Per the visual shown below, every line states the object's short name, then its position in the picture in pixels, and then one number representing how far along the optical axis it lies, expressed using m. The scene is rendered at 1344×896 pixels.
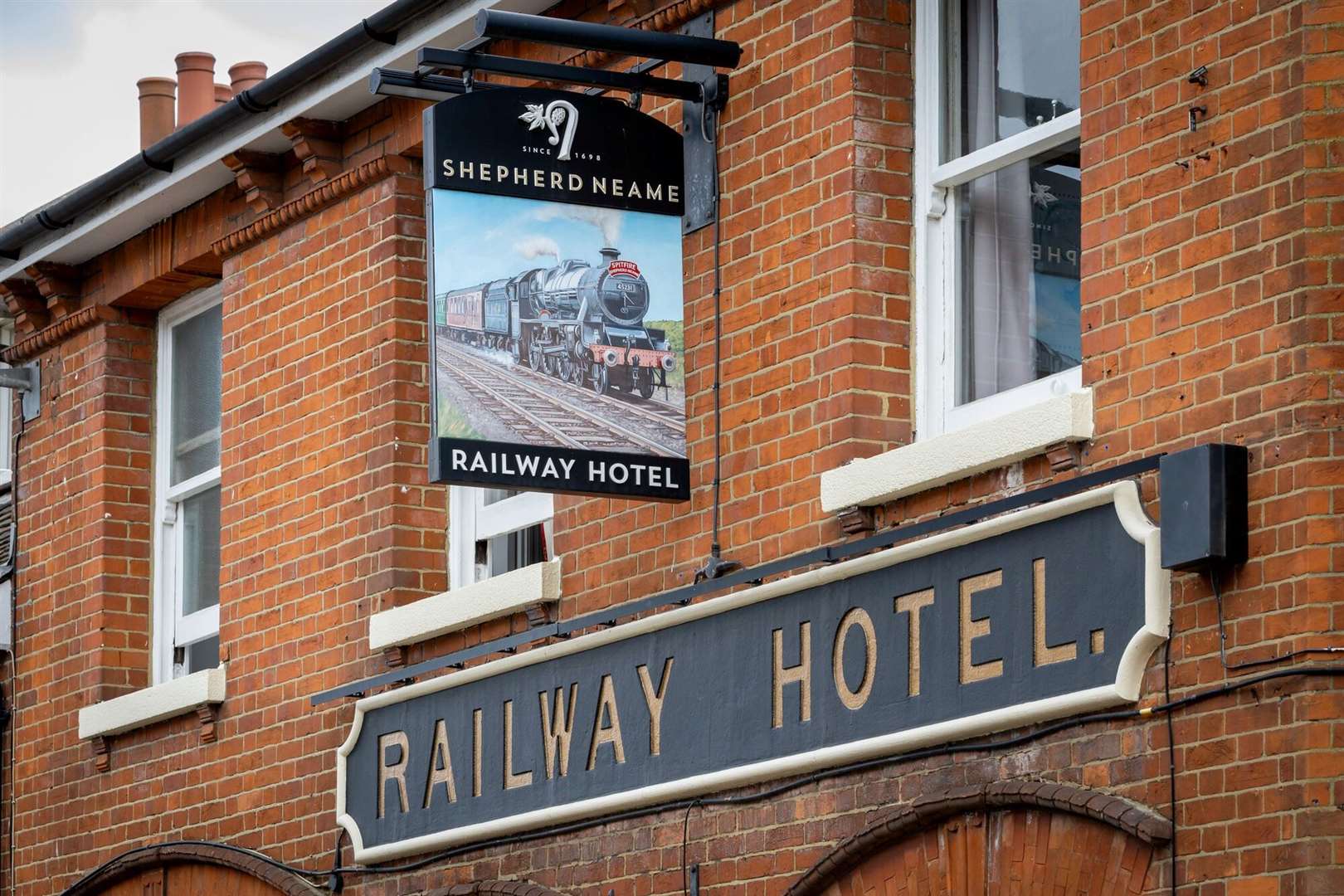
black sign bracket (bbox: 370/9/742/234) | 19.89
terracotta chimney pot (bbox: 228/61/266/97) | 31.77
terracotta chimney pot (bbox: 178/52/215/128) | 32.34
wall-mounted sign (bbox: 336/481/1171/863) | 16.33
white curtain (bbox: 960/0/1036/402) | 18.86
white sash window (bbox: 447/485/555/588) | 23.34
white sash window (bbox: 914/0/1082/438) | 18.55
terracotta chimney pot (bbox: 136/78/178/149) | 32.16
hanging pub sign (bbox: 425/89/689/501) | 19.25
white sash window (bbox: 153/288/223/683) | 28.58
